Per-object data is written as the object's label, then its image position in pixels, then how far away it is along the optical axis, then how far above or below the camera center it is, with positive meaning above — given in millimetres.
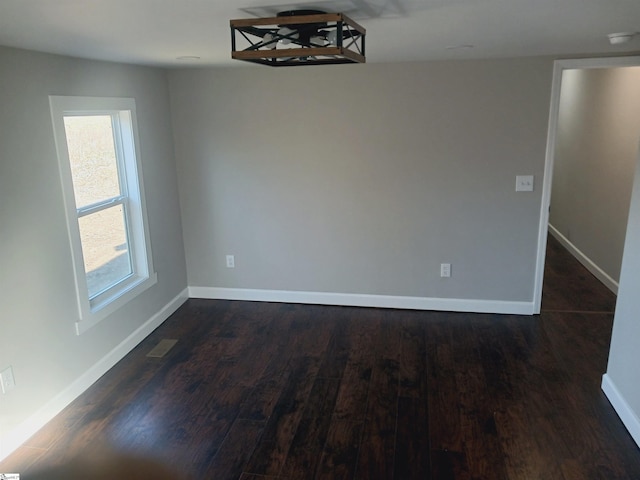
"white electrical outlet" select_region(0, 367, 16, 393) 2670 -1278
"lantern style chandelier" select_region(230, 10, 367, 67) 1682 +386
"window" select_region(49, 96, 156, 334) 3182 -433
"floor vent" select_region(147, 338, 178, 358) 3791 -1606
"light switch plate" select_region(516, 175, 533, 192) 4047 -392
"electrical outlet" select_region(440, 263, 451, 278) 4363 -1168
